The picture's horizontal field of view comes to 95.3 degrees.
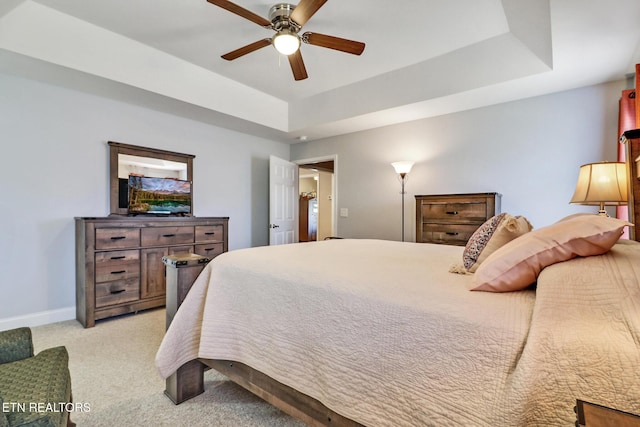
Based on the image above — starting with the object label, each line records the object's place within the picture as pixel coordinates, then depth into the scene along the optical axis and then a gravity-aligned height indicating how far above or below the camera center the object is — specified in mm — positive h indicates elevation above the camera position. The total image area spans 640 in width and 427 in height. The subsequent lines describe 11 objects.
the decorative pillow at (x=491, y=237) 1268 -111
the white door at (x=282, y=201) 4617 +162
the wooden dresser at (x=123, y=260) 2748 -494
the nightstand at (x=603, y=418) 456 -329
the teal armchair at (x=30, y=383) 835 -586
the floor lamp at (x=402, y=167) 3656 +566
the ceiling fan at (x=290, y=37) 2055 +1310
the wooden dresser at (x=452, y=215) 2896 -31
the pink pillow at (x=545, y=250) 890 -120
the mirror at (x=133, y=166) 3215 +528
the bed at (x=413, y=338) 650 -384
